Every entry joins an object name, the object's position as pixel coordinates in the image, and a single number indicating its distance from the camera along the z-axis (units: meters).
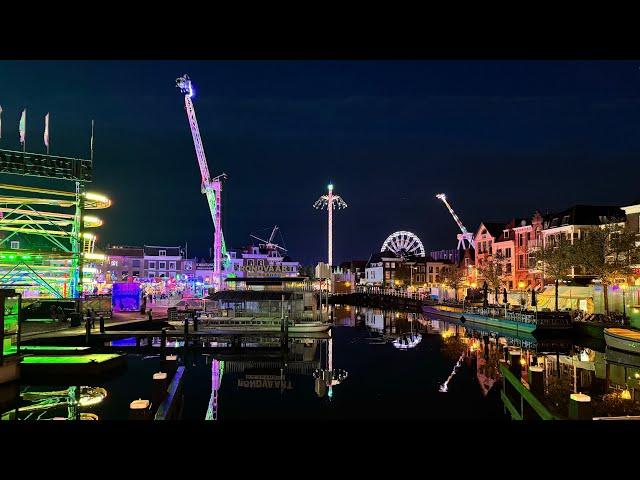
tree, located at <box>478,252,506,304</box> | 54.59
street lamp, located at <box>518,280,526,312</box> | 56.27
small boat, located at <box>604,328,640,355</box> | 23.73
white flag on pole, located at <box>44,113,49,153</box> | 34.00
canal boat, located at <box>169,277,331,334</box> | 32.03
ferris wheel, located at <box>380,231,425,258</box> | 94.94
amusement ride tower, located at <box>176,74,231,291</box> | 59.03
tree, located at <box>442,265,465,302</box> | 66.62
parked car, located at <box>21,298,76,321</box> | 30.94
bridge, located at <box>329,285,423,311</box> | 65.12
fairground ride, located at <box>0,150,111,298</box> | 32.31
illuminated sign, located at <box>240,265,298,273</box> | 50.56
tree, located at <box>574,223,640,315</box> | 35.41
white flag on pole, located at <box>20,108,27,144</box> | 32.41
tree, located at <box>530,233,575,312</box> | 39.98
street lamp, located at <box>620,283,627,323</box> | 31.14
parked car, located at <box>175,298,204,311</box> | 44.07
